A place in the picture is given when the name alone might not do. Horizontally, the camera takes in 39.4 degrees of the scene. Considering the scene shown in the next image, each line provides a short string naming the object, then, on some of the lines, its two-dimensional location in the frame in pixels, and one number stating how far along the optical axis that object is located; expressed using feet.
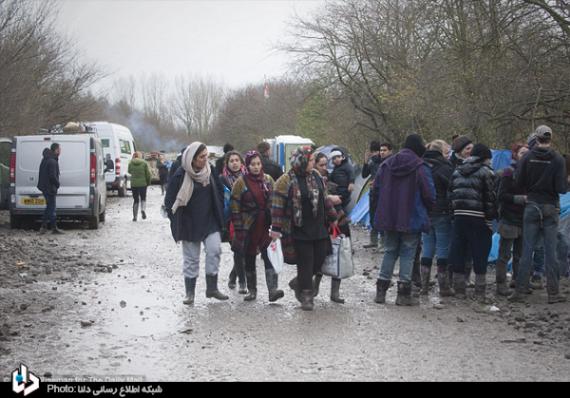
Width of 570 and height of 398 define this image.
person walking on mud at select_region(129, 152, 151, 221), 72.49
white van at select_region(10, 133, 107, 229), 61.57
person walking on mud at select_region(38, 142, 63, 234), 58.18
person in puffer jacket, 31.86
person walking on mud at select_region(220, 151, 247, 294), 34.37
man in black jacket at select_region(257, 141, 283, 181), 38.65
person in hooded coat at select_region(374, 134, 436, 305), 31.01
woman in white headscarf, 31.48
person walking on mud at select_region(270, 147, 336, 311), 30.40
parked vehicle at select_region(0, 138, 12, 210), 70.59
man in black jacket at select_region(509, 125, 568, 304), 31.24
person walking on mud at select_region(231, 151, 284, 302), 32.35
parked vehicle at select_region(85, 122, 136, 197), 107.96
